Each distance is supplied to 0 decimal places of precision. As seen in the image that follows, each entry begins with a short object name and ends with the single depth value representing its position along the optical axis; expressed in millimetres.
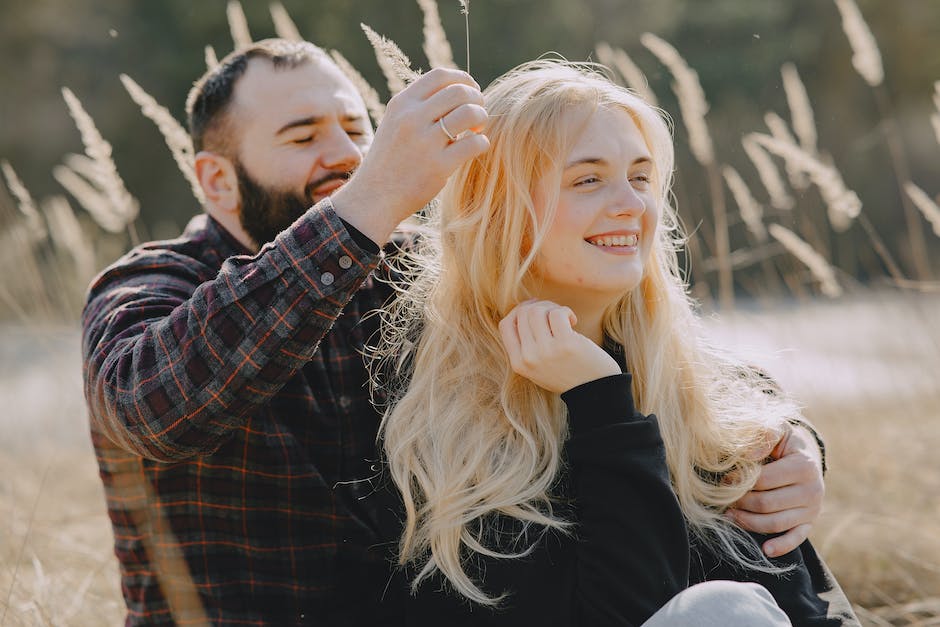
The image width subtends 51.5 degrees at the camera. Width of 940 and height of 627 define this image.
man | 1701
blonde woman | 1796
